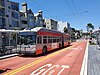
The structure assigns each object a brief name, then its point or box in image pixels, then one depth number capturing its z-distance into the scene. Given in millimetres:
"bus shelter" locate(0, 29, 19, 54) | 9150
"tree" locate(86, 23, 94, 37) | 72390
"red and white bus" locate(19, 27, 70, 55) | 8122
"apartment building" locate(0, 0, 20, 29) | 19325
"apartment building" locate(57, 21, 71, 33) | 53468
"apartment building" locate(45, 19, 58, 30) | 40124
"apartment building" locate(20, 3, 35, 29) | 24808
